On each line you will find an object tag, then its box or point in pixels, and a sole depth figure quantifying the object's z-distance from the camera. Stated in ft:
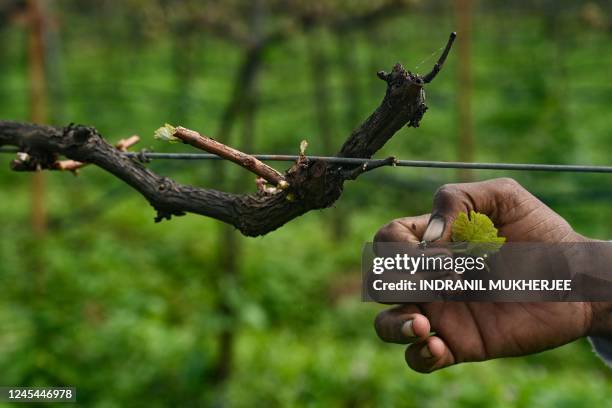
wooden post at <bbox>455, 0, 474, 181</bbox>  5.53
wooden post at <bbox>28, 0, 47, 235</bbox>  5.63
